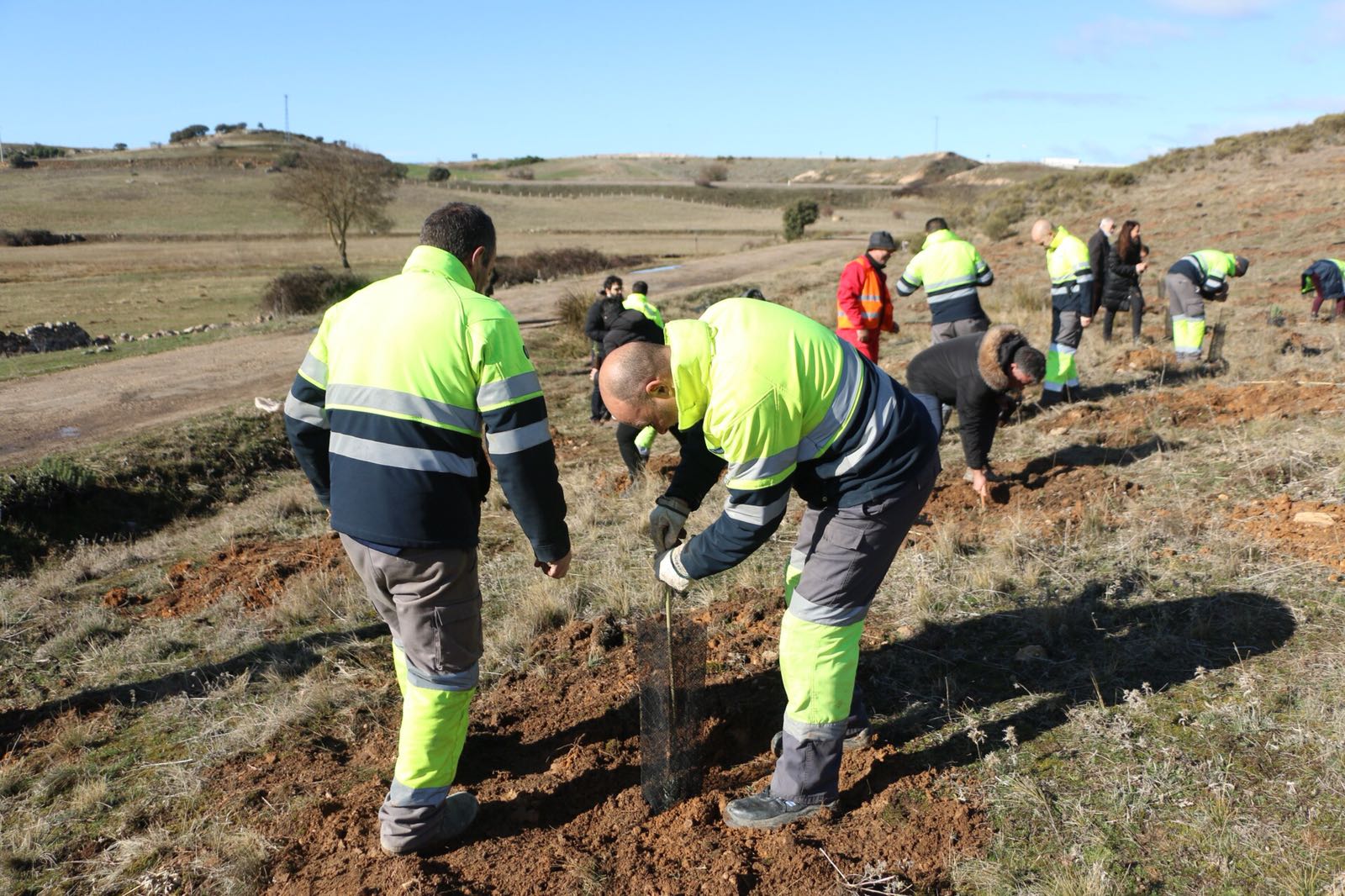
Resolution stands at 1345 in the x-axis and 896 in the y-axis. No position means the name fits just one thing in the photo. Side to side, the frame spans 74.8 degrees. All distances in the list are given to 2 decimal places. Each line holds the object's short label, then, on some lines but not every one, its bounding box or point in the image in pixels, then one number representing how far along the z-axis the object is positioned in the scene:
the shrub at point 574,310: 16.30
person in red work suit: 8.05
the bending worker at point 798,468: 2.58
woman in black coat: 10.06
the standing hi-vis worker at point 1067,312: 8.51
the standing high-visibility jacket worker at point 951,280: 7.69
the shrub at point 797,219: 44.84
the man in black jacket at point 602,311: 9.52
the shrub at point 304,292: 22.47
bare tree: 33.75
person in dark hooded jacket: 5.28
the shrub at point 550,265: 28.03
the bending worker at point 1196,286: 9.05
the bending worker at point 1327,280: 10.66
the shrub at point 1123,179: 29.91
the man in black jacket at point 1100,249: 9.93
